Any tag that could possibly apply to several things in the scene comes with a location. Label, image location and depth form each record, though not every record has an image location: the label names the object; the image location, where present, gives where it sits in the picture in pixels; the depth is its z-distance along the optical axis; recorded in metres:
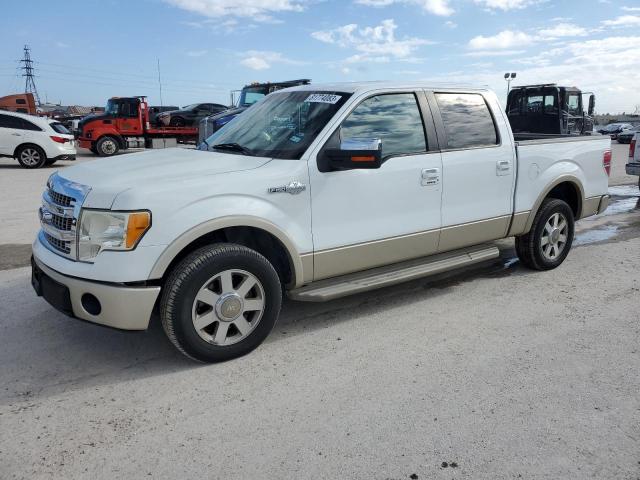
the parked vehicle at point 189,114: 23.75
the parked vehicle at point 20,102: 31.22
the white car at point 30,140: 16.05
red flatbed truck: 20.56
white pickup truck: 3.32
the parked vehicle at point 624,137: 30.97
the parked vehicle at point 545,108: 17.44
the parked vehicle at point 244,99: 15.72
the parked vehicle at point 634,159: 10.42
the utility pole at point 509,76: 27.30
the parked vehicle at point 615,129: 35.34
